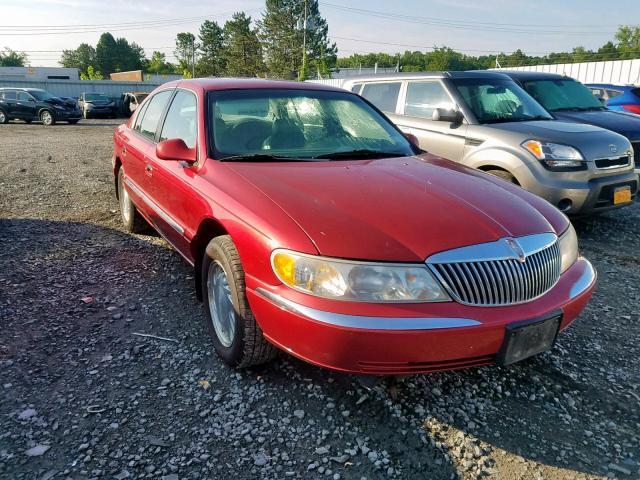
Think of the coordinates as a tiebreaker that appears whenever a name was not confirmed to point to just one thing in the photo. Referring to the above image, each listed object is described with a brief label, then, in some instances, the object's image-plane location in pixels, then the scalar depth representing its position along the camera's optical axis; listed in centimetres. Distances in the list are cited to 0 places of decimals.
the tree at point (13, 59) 10398
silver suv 503
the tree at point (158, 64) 10492
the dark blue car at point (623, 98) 1001
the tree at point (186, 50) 8600
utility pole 4242
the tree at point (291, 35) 6309
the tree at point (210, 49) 7850
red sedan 208
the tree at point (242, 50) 6869
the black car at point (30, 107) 2088
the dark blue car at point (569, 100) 707
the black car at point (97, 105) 2462
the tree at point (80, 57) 10606
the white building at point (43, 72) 6250
